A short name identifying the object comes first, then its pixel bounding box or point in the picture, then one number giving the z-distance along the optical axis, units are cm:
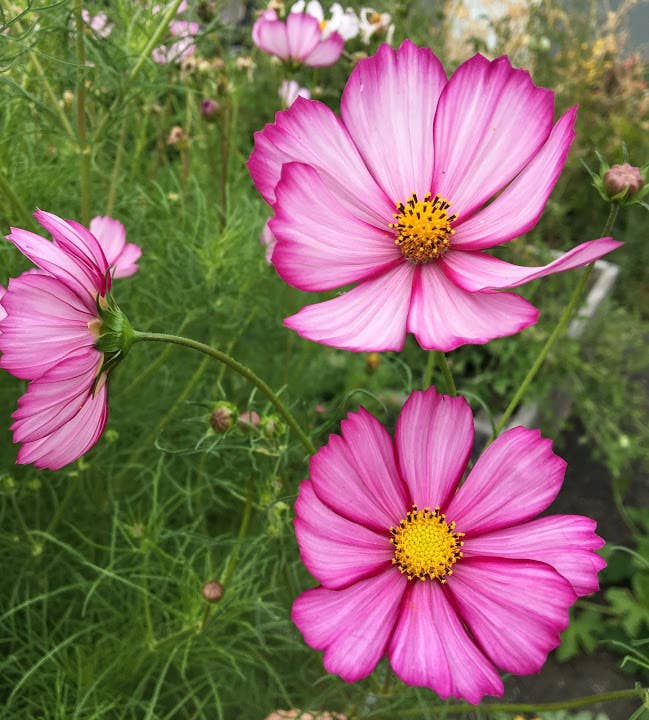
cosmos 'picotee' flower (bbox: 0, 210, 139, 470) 35
